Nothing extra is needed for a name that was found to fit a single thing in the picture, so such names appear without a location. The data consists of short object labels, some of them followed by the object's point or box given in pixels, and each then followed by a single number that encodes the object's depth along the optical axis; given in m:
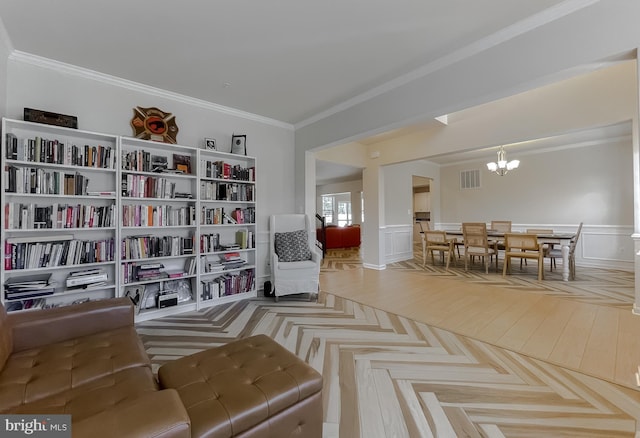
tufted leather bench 1.00
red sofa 8.11
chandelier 5.10
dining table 4.29
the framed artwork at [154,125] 3.01
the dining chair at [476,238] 4.95
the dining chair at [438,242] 5.37
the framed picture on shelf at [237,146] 3.65
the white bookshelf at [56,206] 2.25
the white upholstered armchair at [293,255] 3.43
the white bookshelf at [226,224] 3.30
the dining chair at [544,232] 4.79
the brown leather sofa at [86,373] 0.78
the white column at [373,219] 5.46
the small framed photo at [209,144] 3.46
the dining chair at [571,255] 4.46
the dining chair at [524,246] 4.30
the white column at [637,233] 2.28
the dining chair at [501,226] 5.96
